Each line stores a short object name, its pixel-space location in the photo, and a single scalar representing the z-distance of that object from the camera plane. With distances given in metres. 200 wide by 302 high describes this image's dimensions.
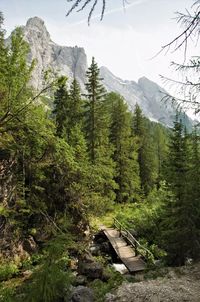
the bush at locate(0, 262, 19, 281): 10.05
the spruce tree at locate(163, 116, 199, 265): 8.96
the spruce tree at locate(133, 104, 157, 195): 29.93
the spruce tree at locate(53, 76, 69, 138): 23.44
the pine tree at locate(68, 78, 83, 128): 23.63
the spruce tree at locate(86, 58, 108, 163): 22.36
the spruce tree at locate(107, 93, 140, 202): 25.43
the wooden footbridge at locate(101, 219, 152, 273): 11.34
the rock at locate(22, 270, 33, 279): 10.03
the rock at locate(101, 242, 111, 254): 14.36
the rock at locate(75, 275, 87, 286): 8.15
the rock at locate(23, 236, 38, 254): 12.21
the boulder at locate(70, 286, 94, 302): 6.33
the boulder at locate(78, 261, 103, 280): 8.94
